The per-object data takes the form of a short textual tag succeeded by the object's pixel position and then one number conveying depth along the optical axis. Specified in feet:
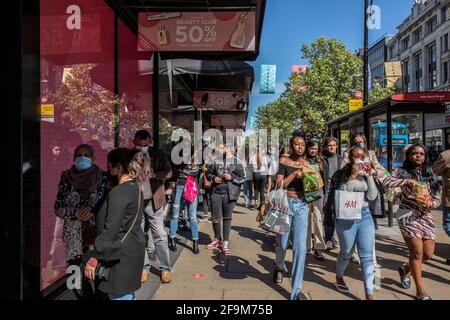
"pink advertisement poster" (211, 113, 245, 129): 53.01
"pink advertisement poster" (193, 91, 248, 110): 40.50
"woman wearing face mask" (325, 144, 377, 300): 13.99
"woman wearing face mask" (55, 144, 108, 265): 12.57
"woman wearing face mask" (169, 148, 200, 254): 21.47
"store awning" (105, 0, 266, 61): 19.62
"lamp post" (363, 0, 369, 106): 48.73
